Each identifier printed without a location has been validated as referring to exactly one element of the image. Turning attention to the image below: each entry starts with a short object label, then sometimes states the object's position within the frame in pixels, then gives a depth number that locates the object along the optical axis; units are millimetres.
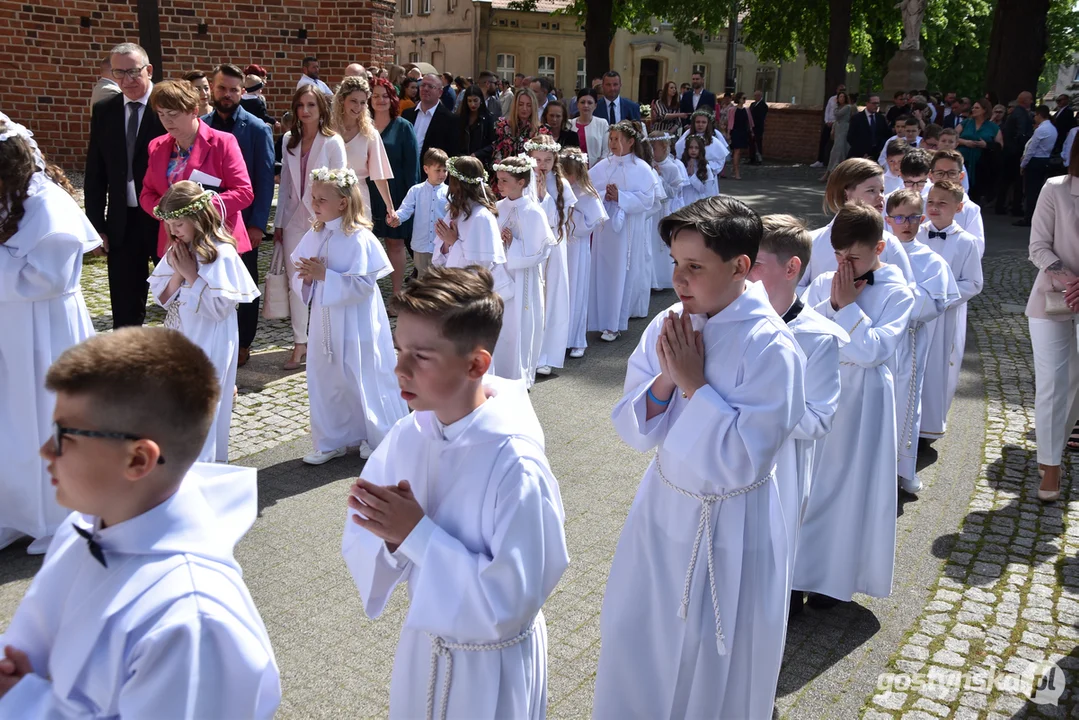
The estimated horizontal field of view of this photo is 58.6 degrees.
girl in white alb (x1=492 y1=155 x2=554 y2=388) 7957
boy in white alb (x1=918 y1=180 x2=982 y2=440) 6871
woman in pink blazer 7016
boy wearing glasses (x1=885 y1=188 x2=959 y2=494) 6035
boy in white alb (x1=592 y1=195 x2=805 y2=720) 3068
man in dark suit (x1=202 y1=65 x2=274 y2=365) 8391
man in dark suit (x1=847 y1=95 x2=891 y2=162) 21781
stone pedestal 24625
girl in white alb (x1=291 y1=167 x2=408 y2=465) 6355
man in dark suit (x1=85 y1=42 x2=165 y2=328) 7730
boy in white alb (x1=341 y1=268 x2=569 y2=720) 2461
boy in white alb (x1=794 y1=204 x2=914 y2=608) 4719
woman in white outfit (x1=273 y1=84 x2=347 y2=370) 8383
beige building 48844
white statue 24469
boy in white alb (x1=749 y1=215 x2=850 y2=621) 3650
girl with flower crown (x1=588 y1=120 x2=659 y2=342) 10227
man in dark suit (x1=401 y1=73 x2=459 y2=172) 11586
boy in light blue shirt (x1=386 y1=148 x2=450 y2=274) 9398
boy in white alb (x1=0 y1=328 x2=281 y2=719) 1863
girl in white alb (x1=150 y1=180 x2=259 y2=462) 5547
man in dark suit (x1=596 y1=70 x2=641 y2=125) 14445
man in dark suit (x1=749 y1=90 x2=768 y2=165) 27719
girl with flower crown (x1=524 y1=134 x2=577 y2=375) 8766
